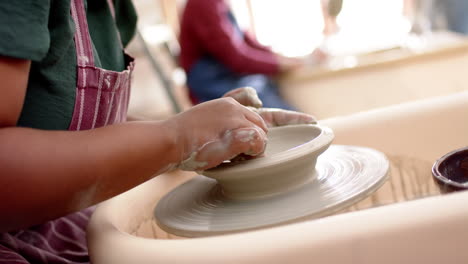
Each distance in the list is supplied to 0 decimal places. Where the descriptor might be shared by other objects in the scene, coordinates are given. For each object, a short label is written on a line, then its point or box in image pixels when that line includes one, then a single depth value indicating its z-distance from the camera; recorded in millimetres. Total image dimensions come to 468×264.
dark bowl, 725
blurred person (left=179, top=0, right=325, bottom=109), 2441
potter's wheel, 743
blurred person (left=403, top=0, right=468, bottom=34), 2945
